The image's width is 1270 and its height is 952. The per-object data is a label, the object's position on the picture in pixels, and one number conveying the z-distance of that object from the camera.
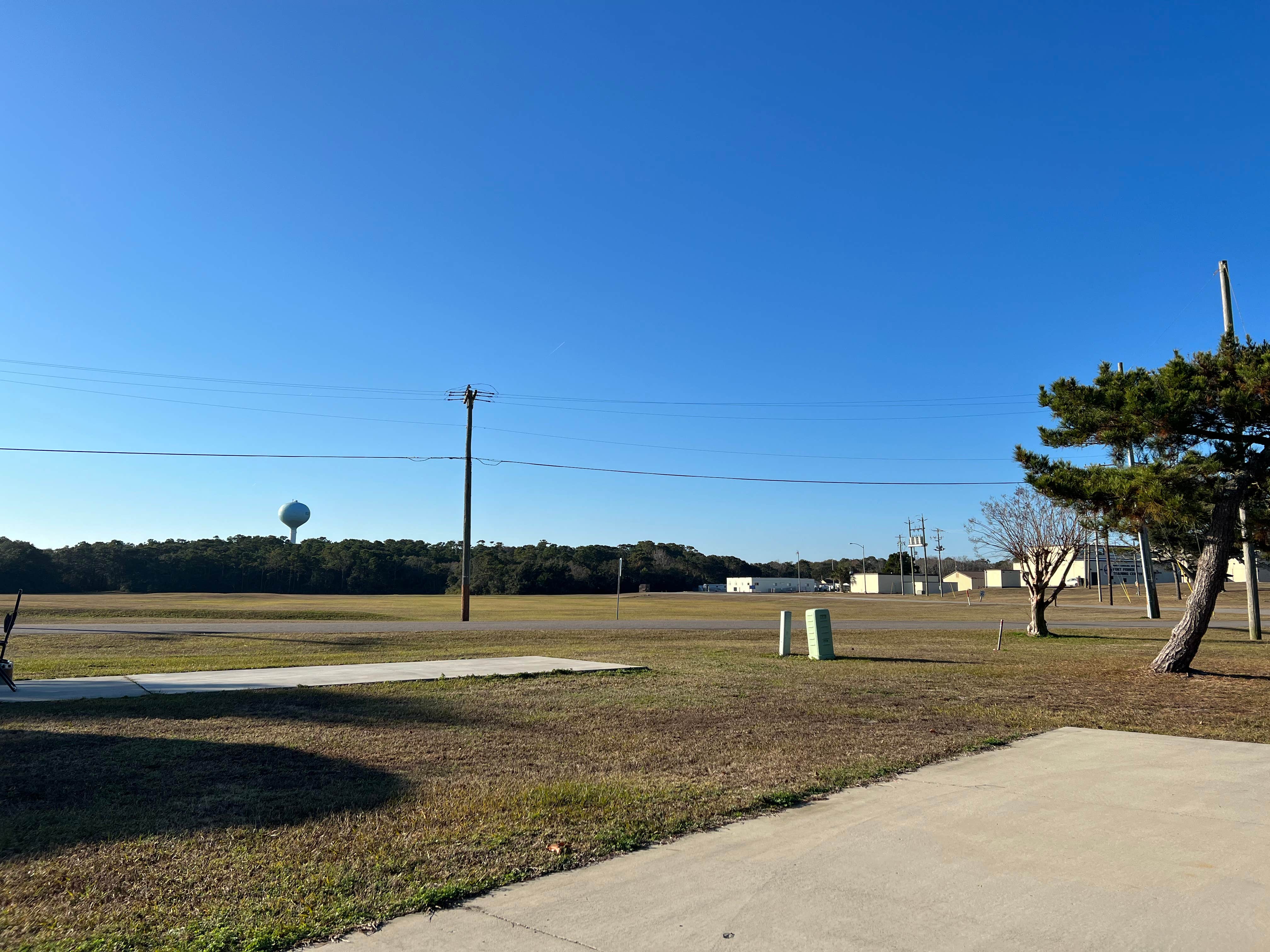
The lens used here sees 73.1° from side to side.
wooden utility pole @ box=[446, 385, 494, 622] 36.34
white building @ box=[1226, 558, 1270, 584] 94.94
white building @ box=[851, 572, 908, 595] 126.19
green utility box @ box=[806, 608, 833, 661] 16.95
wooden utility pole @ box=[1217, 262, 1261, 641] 23.67
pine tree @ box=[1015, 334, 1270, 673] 12.92
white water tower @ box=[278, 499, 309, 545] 115.25
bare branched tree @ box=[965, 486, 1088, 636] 27.36
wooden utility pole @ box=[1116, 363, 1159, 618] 36.59
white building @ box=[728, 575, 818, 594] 143.50
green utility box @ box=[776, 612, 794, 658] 18.08
